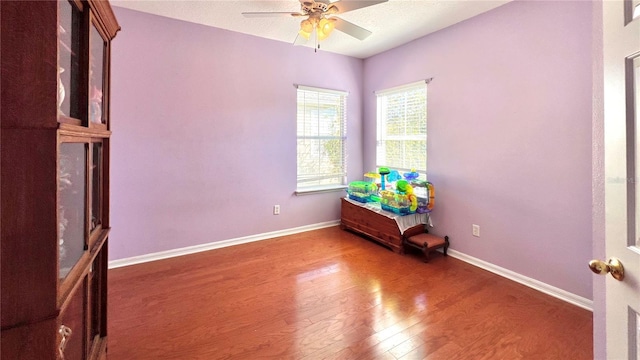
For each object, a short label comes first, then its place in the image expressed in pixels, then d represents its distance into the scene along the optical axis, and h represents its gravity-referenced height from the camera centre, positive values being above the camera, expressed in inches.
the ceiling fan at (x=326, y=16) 83.0 +52.1
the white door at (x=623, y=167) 29.9 +1.5
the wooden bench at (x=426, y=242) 119.8 -26.3
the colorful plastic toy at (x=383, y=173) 150.4 +4.5
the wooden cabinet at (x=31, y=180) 27.2 +0.2
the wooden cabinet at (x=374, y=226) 129.0 -21.8
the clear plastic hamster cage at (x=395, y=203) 129.6 -9.8
